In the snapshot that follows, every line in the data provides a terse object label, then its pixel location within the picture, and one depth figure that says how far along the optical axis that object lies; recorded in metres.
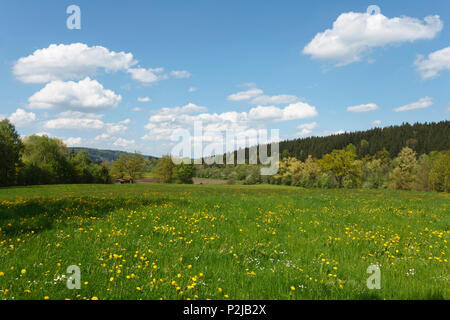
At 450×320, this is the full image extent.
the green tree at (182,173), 92.95
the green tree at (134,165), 96.19
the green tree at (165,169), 96.11
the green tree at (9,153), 57.41
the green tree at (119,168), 96.59
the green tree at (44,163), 65.25
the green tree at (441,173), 64.69
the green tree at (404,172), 80.69
